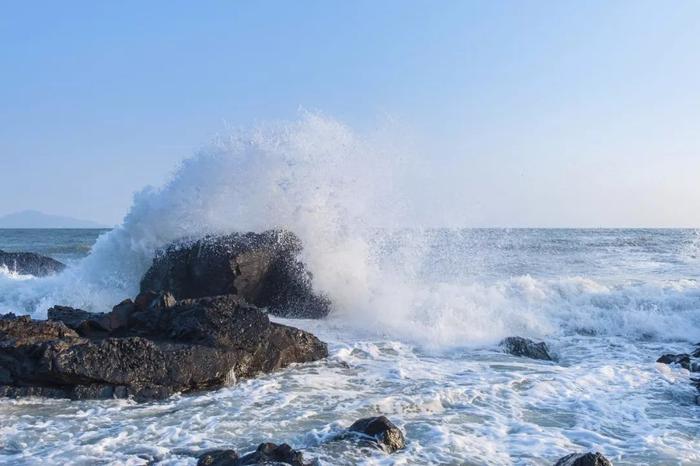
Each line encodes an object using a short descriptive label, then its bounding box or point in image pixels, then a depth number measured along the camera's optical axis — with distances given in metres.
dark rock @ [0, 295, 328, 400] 5.87
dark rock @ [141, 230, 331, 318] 9.80
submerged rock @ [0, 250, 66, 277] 18.36
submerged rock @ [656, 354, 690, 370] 7.75
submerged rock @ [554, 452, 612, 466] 3.91
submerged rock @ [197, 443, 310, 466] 4.00
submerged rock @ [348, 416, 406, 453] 4.50
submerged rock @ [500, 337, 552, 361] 8.37
